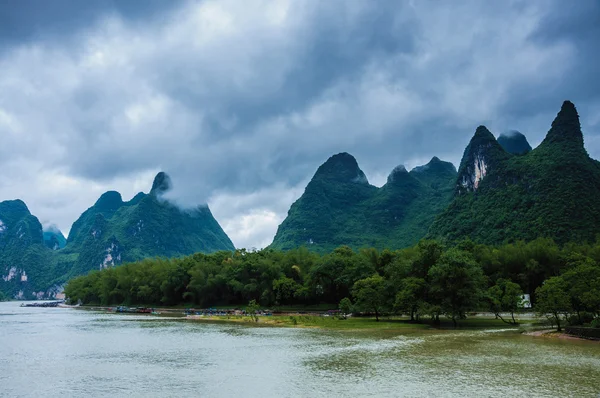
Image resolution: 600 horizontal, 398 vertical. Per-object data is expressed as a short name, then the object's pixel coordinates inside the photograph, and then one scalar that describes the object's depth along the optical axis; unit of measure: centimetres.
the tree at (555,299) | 3559
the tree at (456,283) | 4372
